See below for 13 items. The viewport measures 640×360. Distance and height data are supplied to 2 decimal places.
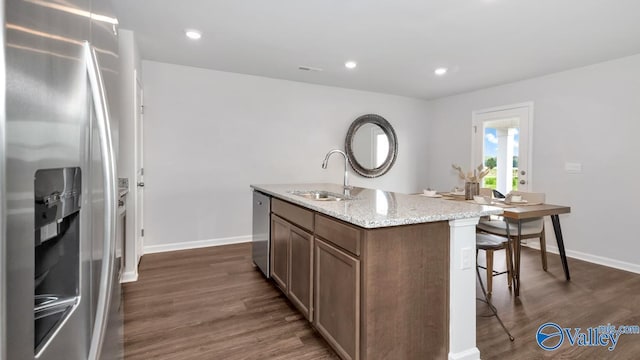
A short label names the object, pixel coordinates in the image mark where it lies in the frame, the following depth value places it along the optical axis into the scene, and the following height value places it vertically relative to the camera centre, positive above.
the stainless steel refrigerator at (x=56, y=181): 0.45 -0.02
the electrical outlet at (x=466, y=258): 1.78 -0.46
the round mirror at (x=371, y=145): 5.28 +0.55
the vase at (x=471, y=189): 3.38 -0.12
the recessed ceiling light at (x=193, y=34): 2.98 +1.36
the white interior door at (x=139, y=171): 3.22 +0.02
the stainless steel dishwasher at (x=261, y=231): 2.95 -0.55
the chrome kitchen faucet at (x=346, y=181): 2.81 -0.04
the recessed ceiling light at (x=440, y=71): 4.08 +1.42
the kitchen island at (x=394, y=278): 1.58 -0.55
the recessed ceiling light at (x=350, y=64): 3.86 +1.41
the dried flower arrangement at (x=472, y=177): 3.34 +0.01
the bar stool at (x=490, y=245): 2.54 -0.55
